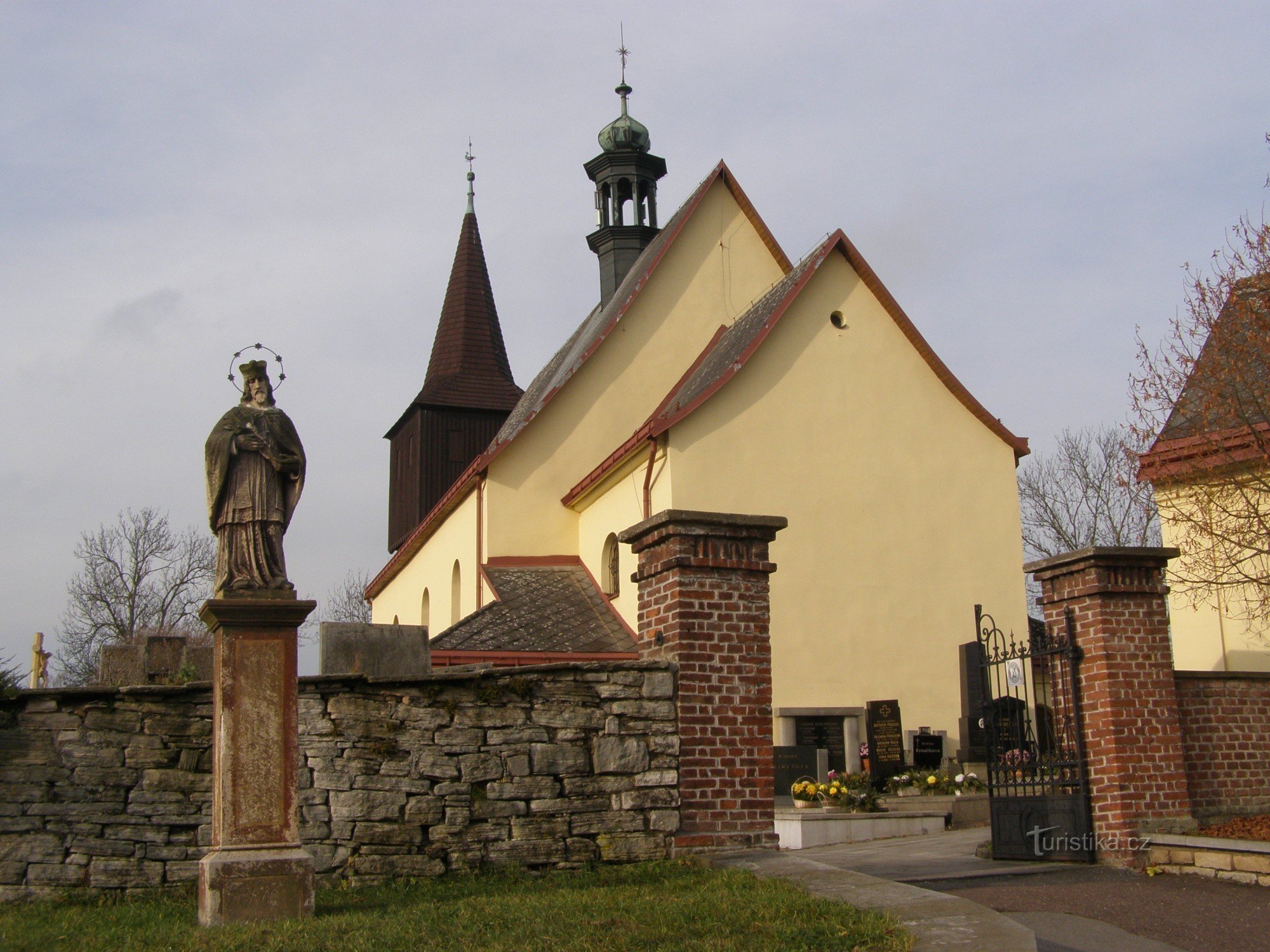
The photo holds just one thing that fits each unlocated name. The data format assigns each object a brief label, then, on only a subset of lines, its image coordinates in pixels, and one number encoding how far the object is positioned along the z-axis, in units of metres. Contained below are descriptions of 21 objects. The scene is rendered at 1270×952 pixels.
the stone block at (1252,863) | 8.35
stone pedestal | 6.83
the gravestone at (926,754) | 16.50
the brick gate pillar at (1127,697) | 9.31
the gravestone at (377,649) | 10.62
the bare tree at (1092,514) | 33.34
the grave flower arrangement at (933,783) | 15.05
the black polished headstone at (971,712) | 16.56
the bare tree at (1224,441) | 12.80
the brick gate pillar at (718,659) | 8.41
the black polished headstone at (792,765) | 15.91
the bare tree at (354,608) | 56.75
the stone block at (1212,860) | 8.62
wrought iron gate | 9.60
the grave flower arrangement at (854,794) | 13.61
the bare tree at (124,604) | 40.19
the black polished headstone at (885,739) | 15.98
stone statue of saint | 7.44
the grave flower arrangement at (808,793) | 14.11
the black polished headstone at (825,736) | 16.64
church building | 17.28
